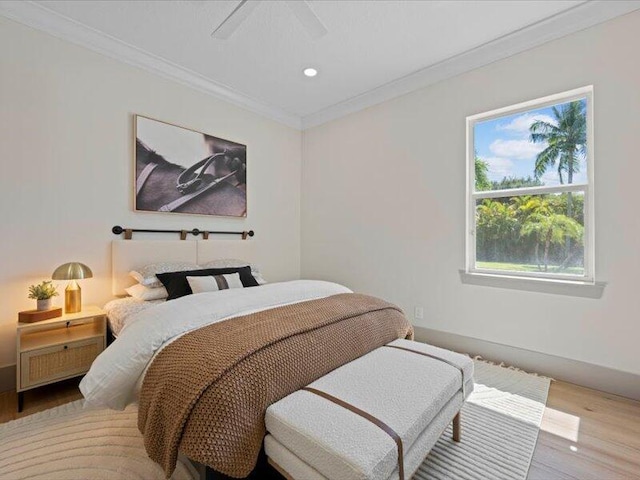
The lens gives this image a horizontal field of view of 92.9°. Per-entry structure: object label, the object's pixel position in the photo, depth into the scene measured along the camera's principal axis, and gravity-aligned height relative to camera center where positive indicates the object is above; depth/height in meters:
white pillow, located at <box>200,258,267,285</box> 3.07 -0.27
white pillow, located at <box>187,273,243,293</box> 2.50 -0.38
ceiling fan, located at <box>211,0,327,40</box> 1.82 +1.39
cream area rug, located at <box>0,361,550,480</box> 1.47 -1.12
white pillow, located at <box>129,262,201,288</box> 2.57 -0.29
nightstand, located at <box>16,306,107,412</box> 1.98 -0.76
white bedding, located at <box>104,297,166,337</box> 2.22 -0.55
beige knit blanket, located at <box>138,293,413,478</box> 1.12 -0.60
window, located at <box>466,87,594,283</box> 2.38 +0.42
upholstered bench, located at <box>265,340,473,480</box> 1.01 -0.69
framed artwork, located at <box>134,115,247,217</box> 2.88 +0.70
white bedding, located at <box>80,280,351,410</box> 1.48 -0.51
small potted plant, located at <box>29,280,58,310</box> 2.19 -0.41
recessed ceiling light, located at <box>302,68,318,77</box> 3.07 +1.70
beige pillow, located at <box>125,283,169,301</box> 2.49 -0.46
